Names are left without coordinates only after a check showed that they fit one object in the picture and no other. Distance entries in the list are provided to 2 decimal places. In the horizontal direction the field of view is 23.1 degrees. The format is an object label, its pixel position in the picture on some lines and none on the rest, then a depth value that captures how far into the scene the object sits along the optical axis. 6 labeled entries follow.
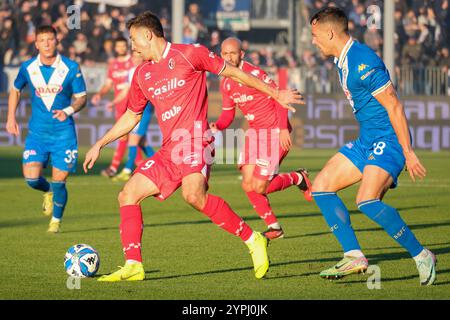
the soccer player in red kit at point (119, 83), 20.17
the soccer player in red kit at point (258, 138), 12.47
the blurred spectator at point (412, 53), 29.41
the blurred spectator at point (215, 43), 29.92
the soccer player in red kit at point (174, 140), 8.94
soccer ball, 9.12
